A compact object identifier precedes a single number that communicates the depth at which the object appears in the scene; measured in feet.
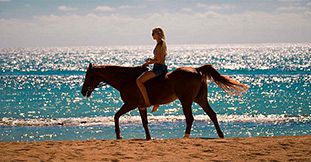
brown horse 36.24
